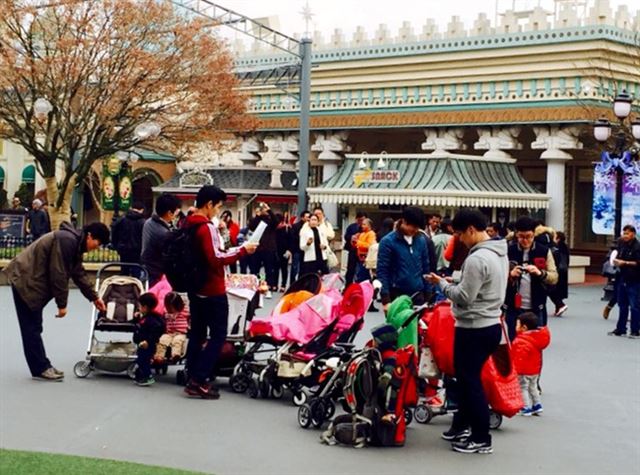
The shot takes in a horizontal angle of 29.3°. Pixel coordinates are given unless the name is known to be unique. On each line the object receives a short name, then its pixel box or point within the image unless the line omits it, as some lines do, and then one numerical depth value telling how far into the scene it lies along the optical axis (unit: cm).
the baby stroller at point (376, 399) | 905
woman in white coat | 2123
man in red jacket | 1068
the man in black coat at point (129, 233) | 1805
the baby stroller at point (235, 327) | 1152
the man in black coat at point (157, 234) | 1209
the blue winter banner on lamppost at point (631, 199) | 2584
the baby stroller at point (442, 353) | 934
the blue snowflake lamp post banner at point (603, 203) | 2547
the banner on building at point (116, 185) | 2884
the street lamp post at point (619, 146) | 2192
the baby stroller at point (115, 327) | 1174
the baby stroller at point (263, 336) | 1105
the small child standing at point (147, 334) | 1135
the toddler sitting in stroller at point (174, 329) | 1140
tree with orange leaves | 2844
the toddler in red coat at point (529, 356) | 1049
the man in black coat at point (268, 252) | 2347
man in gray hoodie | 879
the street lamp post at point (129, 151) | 2792
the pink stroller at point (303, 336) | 1066
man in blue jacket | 1152
